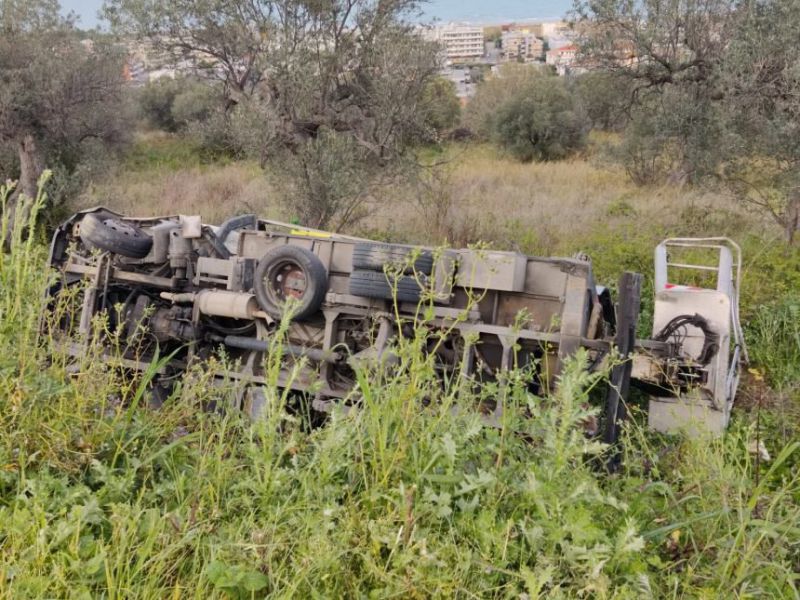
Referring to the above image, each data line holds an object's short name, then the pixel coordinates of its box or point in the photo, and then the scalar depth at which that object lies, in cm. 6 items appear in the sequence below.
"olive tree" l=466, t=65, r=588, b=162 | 1862
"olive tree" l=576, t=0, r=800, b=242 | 850
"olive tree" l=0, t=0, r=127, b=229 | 1138
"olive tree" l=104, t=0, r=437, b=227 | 988
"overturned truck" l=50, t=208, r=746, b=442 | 472
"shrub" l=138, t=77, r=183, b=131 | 2302
